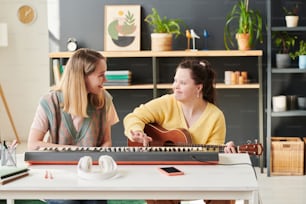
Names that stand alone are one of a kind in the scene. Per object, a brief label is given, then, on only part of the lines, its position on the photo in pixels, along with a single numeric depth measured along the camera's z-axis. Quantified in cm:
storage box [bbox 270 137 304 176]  559
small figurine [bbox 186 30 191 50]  576
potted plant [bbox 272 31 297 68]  564
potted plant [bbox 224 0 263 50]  564
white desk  256
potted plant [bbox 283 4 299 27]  558
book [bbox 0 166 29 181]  269
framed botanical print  588
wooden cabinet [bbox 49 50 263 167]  561
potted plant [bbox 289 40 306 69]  557
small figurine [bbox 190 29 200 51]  575
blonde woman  334
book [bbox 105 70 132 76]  573
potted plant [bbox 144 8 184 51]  571
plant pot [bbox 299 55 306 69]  556
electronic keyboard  294
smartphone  275
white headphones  268
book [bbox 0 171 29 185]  265
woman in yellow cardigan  353
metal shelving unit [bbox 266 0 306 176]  582
